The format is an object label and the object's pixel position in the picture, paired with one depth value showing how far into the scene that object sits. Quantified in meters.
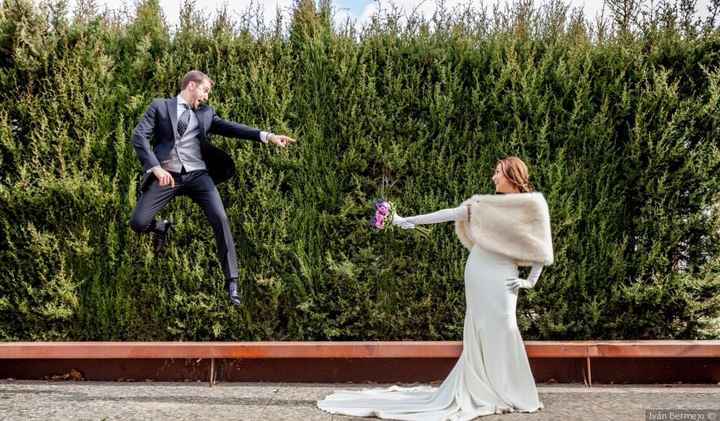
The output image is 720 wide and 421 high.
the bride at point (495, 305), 5.10
